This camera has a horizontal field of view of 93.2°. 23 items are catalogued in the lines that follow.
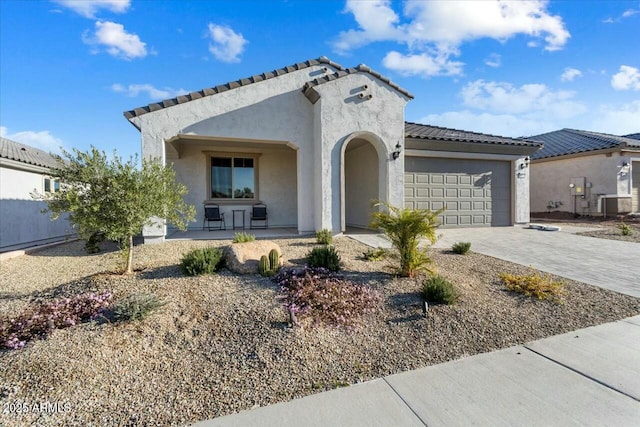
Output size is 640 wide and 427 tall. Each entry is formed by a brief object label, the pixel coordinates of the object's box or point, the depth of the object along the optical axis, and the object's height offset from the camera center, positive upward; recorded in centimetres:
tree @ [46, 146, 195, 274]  502 +26
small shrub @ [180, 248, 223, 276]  520 -93
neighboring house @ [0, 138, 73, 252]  919 +24
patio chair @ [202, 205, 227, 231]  1138 -20
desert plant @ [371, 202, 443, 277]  525 -46
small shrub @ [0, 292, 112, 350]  345 -134
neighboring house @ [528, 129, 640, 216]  1599 +155
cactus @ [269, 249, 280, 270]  540 -94
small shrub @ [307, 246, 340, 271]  562 -98
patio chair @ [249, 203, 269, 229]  1195 -20
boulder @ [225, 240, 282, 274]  535 -86
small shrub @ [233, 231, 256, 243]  658 -66
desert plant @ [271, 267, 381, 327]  407 -134
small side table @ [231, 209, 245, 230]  1204 -30
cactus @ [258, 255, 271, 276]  524 -101
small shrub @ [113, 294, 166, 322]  373 -123
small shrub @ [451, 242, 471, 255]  731 -105
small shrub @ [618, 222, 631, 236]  1059 -99
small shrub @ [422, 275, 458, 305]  441 -128
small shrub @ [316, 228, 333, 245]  771 -79
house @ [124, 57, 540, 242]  934 +202
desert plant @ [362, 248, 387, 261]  646 -106
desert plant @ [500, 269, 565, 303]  481 -137
